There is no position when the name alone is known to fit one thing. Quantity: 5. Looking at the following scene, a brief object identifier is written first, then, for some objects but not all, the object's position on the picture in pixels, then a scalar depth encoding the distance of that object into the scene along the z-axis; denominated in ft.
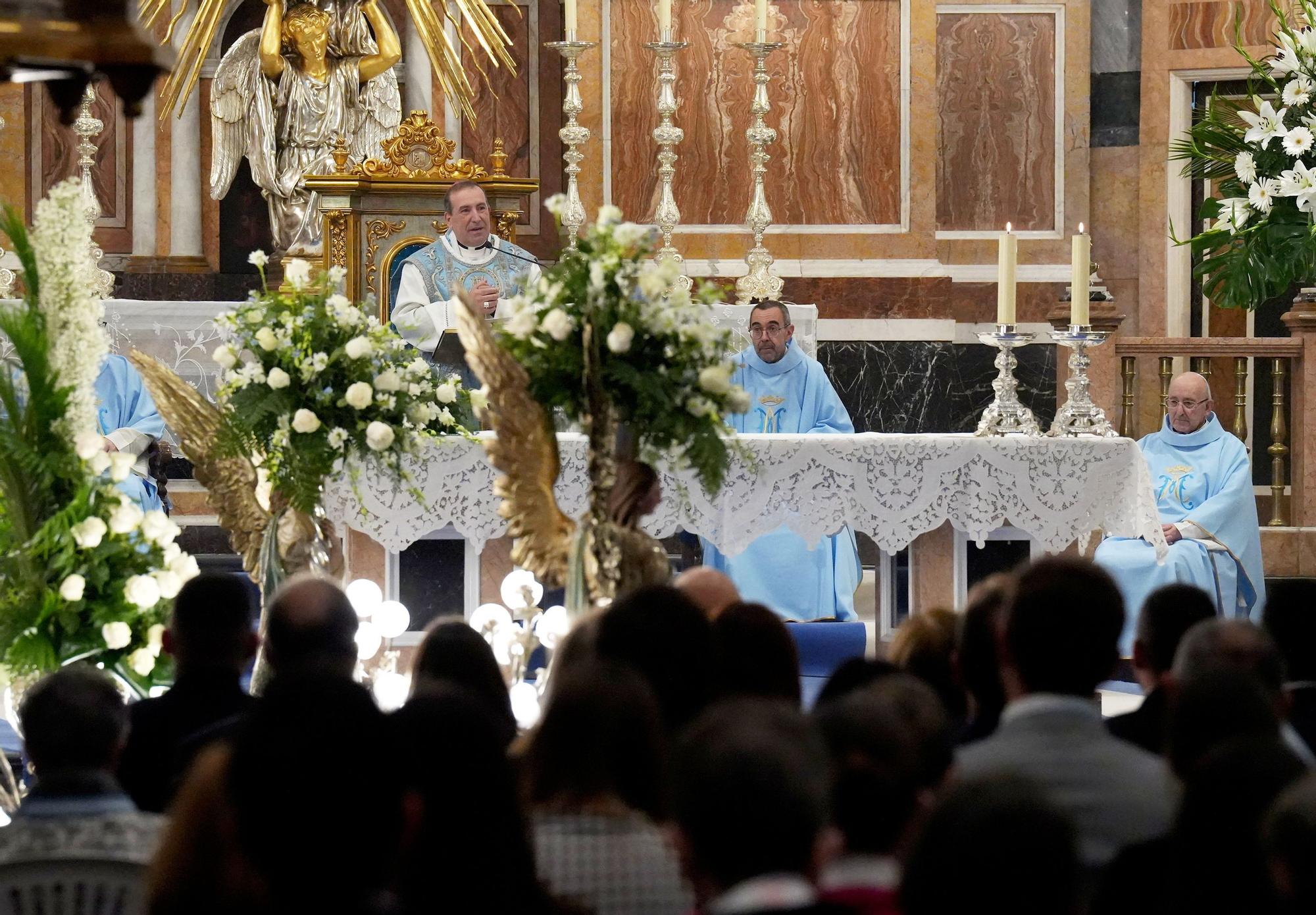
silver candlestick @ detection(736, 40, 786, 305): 66.08
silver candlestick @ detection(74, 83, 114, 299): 63.36
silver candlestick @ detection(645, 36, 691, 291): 67.56
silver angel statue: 67.82
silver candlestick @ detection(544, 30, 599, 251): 67.15
